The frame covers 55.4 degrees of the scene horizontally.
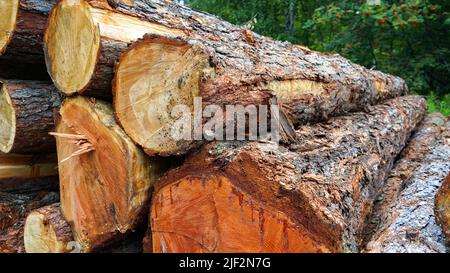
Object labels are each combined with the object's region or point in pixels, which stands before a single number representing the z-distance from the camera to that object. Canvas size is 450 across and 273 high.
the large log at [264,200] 1.48
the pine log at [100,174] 1.88
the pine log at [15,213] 2.42
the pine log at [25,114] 2.26
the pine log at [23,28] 2.17
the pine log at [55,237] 2.14
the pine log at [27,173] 2.55
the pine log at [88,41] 1.88
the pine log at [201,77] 1.76
